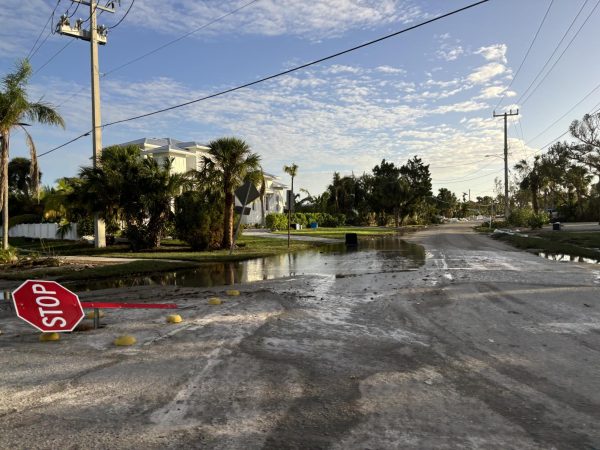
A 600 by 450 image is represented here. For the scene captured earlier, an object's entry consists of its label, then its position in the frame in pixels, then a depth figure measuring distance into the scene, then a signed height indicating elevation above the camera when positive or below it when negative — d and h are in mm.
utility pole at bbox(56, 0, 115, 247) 24078 +7411
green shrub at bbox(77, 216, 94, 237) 30312 -263
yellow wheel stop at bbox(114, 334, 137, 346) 5902 -1488
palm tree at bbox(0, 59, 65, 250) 18672 +4500
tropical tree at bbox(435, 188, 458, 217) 133862 +4116
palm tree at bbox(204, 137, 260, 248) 22562 +2776
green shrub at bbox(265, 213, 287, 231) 49375 -140
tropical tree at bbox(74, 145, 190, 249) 22234 +1474
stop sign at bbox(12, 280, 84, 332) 6113 -1102
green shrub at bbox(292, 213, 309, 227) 56953 +55
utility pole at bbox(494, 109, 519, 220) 51938 +8212
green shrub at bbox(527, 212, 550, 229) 44584 -517
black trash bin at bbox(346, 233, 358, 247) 27766 -1266
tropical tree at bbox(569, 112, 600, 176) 40469 +6121
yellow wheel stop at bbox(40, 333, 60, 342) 6137 -1482
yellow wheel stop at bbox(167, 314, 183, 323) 7161 -1482
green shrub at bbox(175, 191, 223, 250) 22609 +105
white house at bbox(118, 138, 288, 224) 44375 +6670
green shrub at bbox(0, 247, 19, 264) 16578 -1159
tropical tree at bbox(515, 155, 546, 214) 67362 +5550
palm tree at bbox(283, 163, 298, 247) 67375 +7104
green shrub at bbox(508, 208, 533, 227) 47500 -128
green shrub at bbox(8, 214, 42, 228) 39781 +419
